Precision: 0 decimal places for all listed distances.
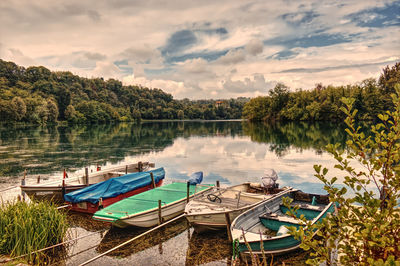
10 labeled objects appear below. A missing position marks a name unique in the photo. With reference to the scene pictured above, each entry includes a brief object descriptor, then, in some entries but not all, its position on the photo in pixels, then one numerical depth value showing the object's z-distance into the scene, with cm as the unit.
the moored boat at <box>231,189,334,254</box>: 894
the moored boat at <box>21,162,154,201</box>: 1434
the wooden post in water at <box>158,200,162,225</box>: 1170
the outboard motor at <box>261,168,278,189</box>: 1442
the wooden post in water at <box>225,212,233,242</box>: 1043
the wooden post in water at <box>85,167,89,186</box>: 1616
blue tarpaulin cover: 1329
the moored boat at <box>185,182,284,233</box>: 1079
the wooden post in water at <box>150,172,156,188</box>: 1661
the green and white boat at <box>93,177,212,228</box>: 1115
